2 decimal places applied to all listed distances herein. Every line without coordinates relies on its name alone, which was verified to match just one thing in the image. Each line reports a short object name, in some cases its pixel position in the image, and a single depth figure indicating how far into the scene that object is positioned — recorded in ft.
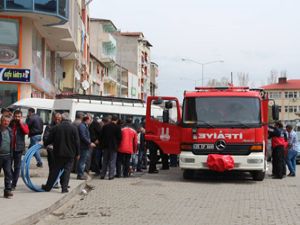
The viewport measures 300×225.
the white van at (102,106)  78.79
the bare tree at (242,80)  289.00
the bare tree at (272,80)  417.90
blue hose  38.73
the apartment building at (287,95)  397.80
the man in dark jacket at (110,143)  51.55
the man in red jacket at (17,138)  38.11
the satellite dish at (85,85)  126.80
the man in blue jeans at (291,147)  60.03
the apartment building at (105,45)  234.99
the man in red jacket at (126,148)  53.31
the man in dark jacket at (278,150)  56.24
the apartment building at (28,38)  92.32
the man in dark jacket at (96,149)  53.36
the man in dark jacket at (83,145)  47.45
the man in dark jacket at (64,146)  38.55
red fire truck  49.83
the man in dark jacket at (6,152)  34.91
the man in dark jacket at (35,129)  54.13
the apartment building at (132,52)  327.88
